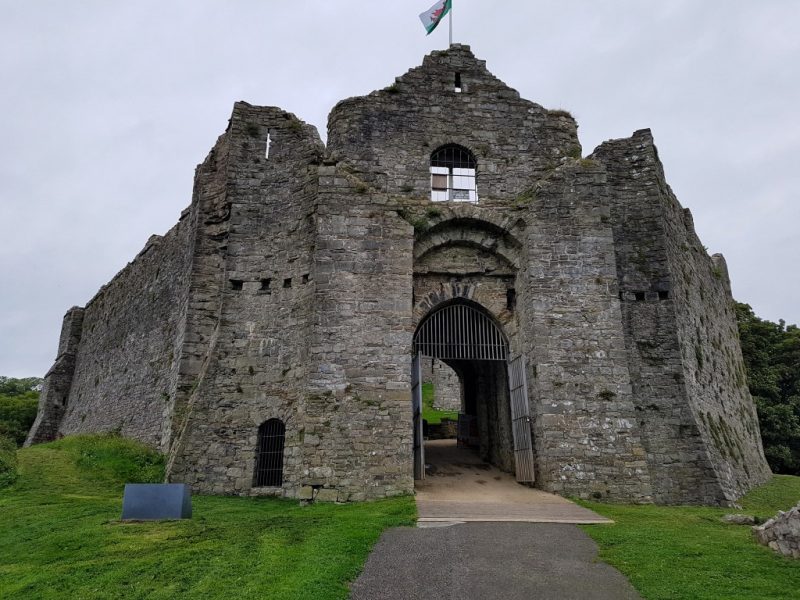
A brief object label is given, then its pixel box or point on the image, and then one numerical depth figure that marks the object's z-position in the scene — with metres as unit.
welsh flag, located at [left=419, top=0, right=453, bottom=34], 17.27
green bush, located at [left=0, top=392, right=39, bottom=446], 31.16
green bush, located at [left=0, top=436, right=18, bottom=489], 13.38
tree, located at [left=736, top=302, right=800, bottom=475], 24.25
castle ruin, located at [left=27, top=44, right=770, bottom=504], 12.64
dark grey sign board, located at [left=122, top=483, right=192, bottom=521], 9.80
